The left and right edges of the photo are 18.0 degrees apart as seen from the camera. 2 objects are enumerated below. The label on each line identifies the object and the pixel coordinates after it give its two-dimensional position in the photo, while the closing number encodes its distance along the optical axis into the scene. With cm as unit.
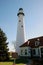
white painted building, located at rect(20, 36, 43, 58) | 3308
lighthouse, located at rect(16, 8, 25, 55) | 4304
